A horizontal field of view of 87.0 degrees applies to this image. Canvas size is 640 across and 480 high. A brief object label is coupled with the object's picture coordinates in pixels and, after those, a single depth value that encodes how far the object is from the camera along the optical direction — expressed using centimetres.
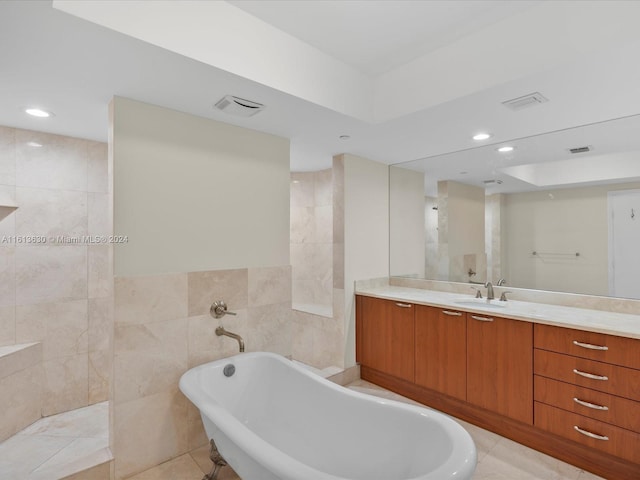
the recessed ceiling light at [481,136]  271
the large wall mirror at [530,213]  245
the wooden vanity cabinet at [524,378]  193
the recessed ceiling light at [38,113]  220
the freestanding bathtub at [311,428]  135
